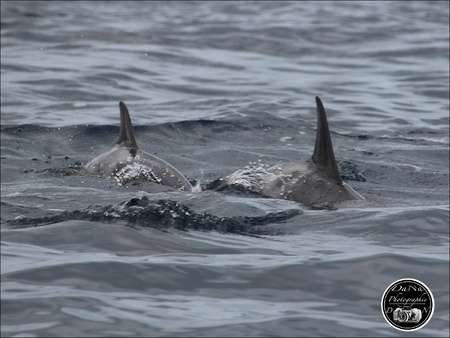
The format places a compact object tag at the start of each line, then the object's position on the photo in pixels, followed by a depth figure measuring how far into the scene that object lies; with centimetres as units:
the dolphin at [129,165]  2006
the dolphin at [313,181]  1845
